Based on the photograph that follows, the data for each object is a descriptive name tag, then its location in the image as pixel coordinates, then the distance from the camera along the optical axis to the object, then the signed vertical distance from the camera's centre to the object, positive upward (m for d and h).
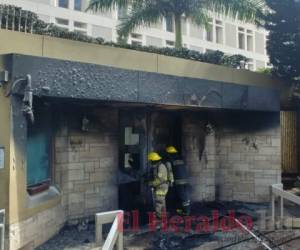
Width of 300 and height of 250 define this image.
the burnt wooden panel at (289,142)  9.20 -0.27
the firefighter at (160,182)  6.27 -1.10
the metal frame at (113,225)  3.32 -1.15
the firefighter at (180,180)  6.77 -1.15
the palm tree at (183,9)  9.00 +4.40
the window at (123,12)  9.49 +4.81
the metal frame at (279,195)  5.69 -1.33
